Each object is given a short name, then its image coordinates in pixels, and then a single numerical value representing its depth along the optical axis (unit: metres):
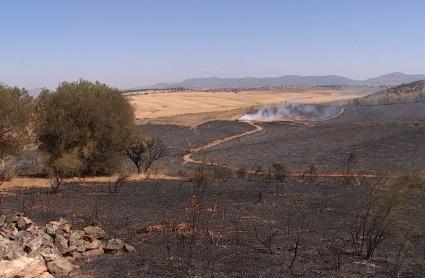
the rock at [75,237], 13.42
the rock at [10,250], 11.33
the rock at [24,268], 10.62
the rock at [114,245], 13.60
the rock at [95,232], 14.06
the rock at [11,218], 14.18
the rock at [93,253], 13.21
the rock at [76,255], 13.02
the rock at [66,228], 13.90
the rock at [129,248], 13.55
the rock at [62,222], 14.26
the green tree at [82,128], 33.50
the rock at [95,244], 13.52
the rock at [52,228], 13.54
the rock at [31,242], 11.97
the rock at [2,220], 13.99
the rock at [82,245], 13.27
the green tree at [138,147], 38.22
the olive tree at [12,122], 29.75
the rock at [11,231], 12.91
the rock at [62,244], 12.98
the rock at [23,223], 13.82
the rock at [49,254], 11.85
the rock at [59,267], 11.67
